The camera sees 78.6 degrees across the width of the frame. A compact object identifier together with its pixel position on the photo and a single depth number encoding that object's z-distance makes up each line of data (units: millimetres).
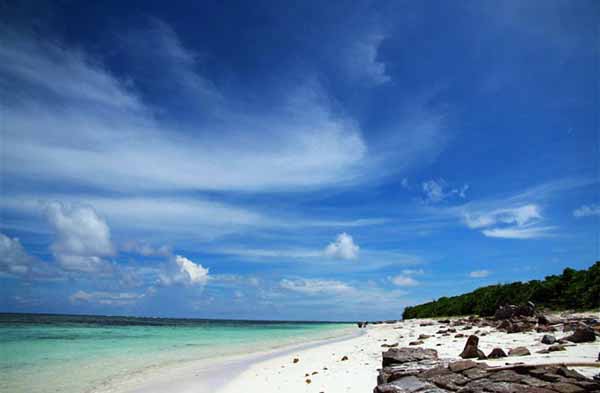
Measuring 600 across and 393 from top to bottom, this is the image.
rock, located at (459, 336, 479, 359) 9844
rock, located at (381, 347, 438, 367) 8942
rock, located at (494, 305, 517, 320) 27203
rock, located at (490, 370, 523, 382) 6281
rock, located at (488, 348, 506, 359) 9625
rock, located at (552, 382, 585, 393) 5529
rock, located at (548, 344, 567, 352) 9570
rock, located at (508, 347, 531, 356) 9512
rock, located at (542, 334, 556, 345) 11285
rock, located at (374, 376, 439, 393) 6523
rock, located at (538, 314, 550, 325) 18258
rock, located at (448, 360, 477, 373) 7205
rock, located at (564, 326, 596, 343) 10719
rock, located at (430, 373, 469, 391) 6457
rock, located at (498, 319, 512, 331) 18600
